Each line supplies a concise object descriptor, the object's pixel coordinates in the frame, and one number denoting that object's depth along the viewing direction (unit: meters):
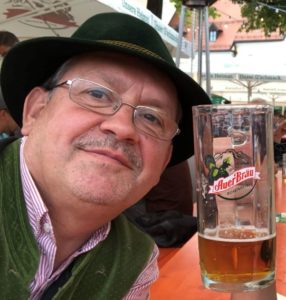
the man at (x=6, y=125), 3.14
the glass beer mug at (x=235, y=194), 0.70
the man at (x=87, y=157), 1.00
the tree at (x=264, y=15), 8.07
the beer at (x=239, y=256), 0.74
